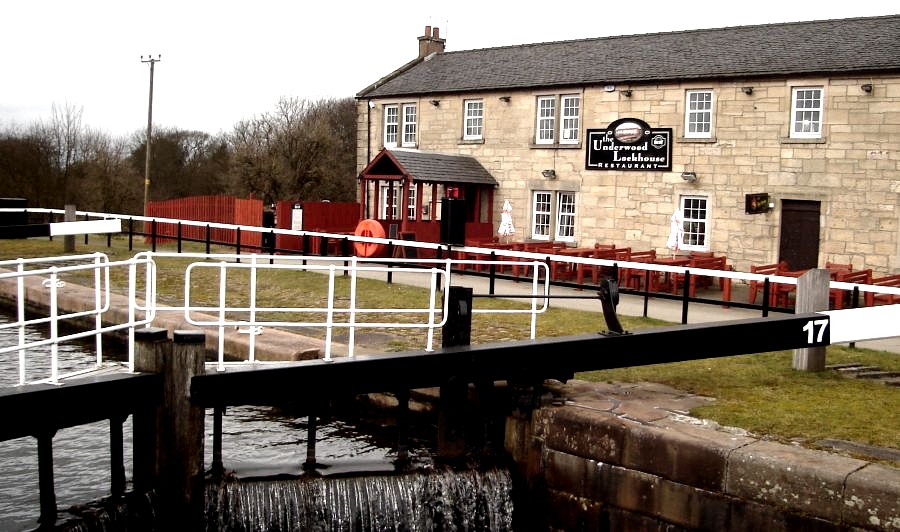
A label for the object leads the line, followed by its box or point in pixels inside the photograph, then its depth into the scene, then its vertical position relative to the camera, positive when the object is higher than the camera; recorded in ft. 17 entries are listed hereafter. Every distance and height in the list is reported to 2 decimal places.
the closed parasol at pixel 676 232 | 62.69 -1.08
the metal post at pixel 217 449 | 25.85 -7.00
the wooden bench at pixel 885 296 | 47.21 -3.81
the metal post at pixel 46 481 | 22.54 -7.00
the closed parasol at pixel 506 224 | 74.90 -1.08
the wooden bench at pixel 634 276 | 60.29 -4.03
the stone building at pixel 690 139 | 61.31 +5.94
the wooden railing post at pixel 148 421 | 24.29 -5.88
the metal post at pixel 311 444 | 27.12 -7.06
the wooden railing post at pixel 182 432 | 24.30 -6.14
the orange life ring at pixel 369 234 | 68.69 -2.09
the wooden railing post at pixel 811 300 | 29.99 -2.62
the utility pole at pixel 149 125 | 112.37 +9.68
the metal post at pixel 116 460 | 24.38 -6.93
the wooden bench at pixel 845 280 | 46.78 -3.27
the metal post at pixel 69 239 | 67.26 -3.17
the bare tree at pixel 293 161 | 125.80 +6.16
